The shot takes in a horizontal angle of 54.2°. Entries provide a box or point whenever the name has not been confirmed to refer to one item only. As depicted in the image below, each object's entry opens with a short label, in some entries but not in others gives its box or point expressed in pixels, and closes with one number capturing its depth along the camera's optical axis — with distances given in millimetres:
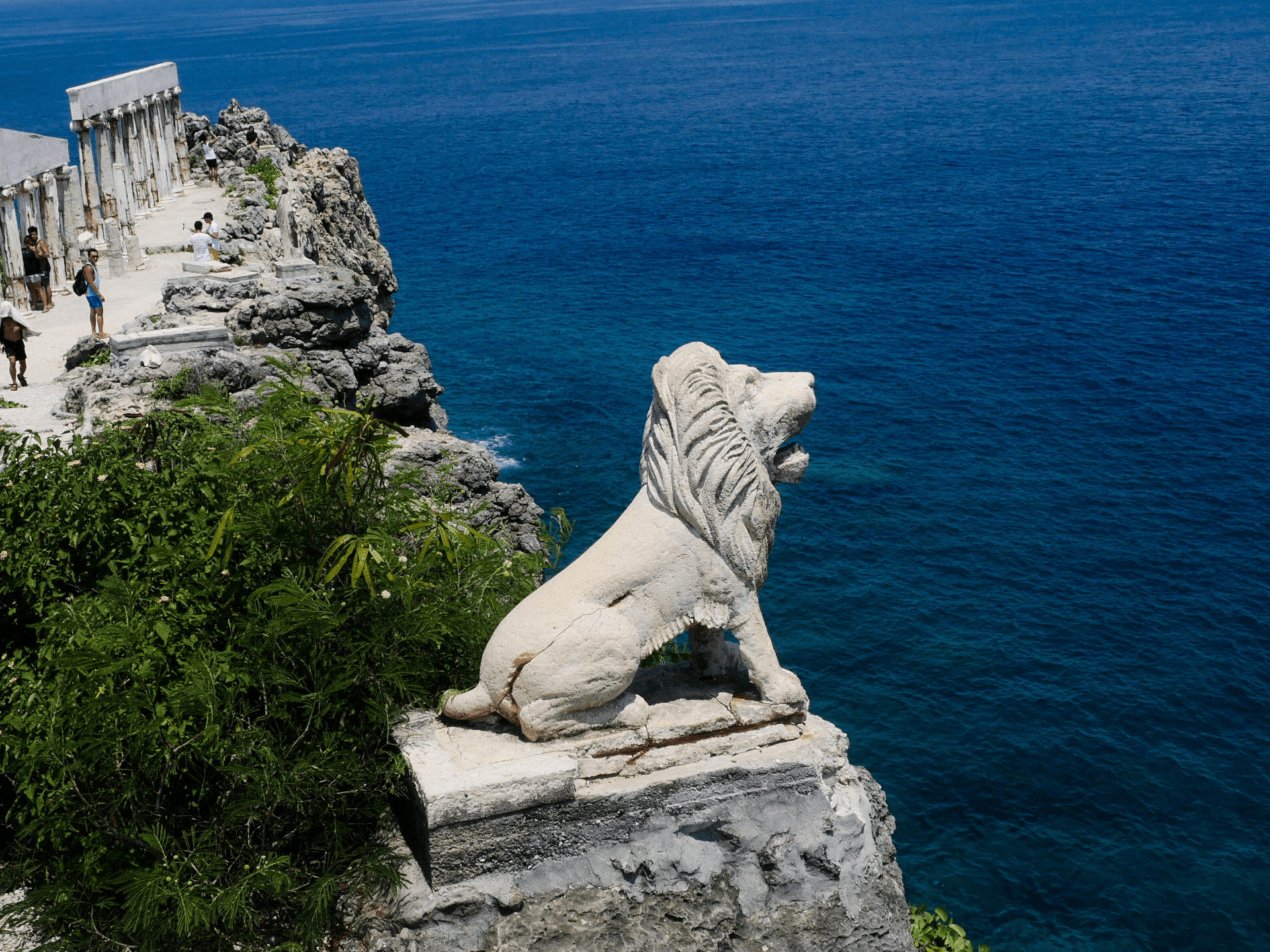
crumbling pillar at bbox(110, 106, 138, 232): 44375
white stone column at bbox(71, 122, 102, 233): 44625
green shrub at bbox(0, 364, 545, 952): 8367
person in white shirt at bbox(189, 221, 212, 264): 30938
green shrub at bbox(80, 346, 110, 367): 21953
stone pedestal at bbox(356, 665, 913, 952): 8789
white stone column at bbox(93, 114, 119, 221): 45188
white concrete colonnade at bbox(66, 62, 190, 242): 45344
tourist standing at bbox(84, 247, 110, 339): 26297
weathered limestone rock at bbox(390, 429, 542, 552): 21828
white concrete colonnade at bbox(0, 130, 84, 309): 36031
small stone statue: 26219
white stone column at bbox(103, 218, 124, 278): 34688
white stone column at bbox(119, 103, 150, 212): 50050
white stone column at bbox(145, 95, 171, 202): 52338
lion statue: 9102
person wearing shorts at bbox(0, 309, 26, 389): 23016
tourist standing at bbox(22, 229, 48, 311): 31750
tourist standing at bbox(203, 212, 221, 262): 32438
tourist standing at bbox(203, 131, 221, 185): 52219
